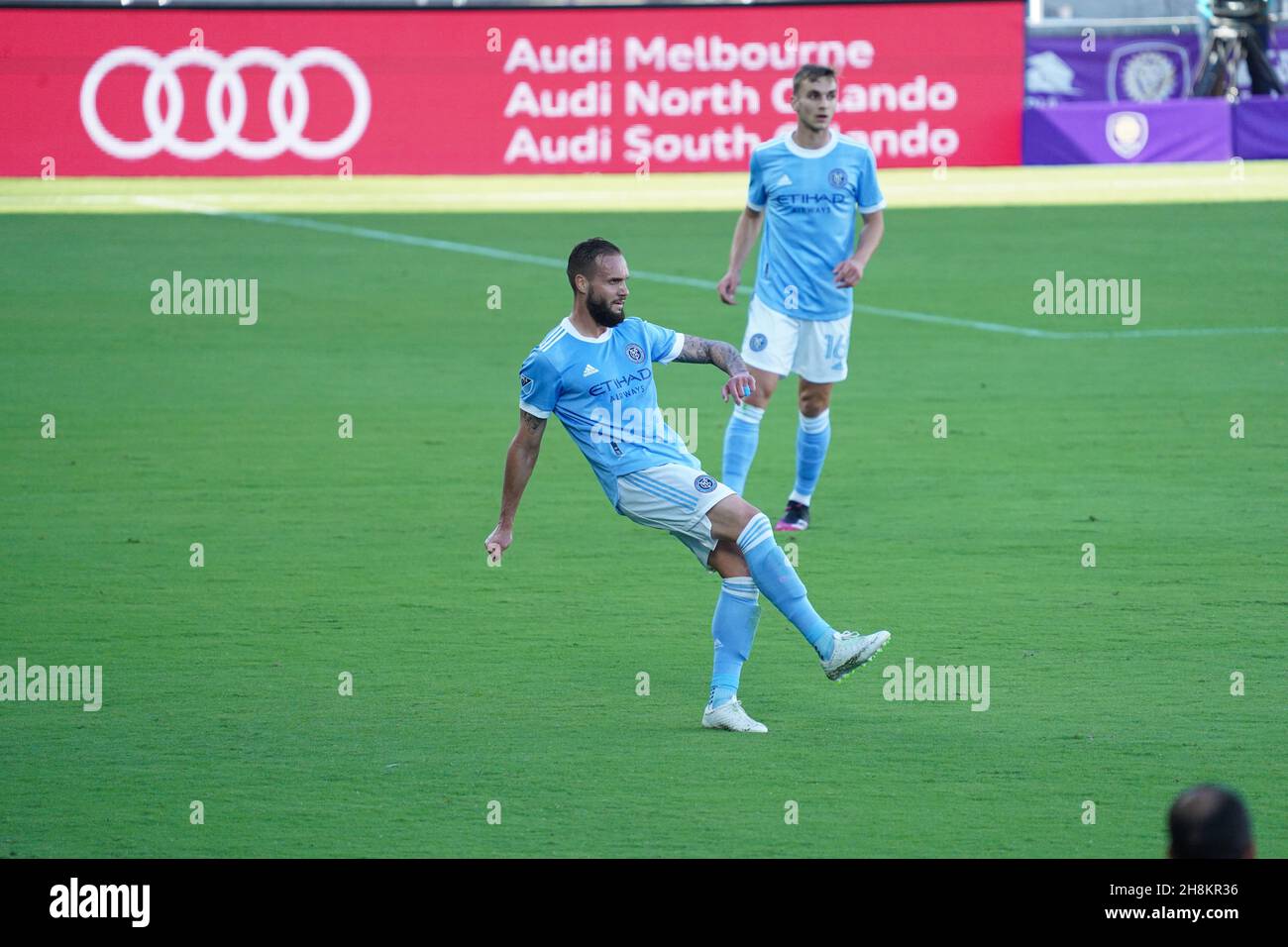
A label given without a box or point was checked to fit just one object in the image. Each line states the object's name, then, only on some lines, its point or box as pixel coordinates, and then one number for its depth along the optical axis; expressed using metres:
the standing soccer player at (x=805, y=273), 11.42
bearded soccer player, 7.76
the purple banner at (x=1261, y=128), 26.92
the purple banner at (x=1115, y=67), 28.14
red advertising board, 26.38
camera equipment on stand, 27.27
